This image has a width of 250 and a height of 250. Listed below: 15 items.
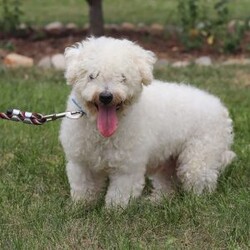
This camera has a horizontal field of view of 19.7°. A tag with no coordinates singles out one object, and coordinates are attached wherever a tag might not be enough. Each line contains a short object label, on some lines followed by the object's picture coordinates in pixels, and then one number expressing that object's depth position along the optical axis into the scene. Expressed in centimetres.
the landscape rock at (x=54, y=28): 1280
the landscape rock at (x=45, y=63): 996
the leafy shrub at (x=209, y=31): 1088
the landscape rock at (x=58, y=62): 991
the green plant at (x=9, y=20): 1216
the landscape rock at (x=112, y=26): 1331
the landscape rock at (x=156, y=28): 1277
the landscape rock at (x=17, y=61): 993
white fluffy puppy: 451
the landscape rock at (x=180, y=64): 975
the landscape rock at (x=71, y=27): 1327
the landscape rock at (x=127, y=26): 1344
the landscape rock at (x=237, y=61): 996
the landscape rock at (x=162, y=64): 965
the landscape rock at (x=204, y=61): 994
